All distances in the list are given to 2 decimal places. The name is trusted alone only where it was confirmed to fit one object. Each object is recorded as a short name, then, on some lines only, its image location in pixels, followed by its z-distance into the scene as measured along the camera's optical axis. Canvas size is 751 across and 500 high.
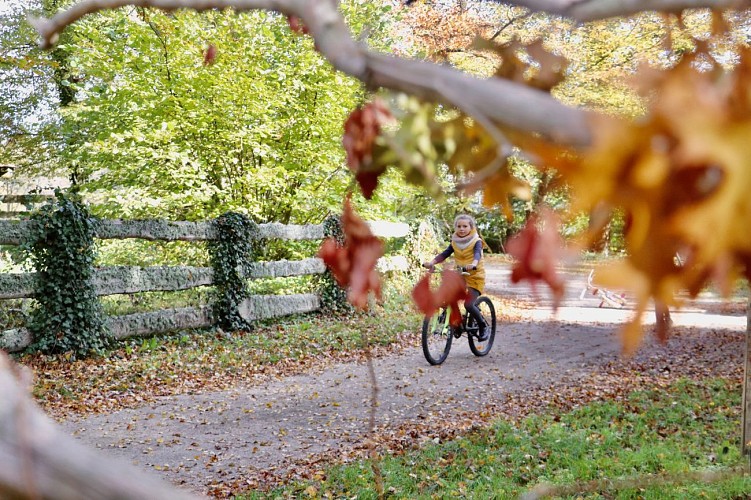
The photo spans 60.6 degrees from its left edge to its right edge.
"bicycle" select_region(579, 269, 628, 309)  14.19
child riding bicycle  6.71
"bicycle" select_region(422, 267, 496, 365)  8.01
